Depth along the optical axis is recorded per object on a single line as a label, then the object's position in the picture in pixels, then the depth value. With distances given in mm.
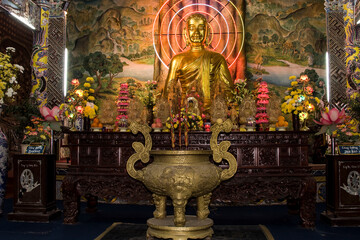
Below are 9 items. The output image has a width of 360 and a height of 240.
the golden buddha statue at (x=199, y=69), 5754
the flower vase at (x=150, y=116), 4422
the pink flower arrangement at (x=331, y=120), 3877
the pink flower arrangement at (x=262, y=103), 4066
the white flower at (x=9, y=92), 4172
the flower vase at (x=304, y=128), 3893
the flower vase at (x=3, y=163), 4148
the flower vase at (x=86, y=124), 4242
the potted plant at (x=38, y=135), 4270
